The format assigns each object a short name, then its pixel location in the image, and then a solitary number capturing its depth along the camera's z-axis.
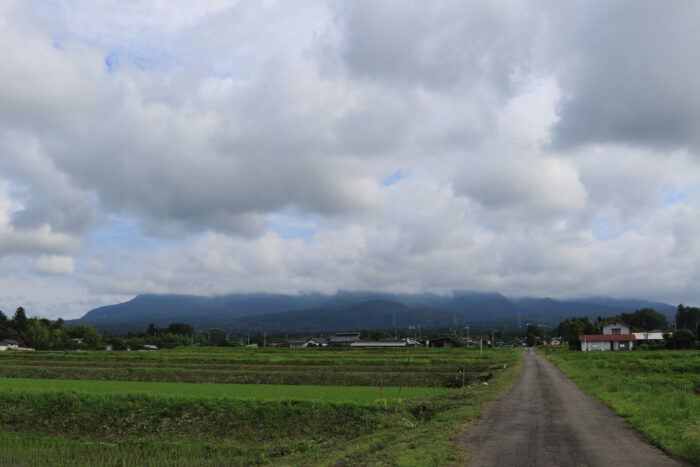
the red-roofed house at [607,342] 98.25
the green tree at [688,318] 163.88
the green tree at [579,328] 117.09
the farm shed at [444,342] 127.76
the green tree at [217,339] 151.73
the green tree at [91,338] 124.62
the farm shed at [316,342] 160.74
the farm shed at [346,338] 151.75
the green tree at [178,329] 175.69
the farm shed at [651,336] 110.12
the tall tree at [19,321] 137.88
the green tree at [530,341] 198.50
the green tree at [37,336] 119.75
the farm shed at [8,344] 114.51
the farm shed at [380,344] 137.38
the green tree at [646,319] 179.25
